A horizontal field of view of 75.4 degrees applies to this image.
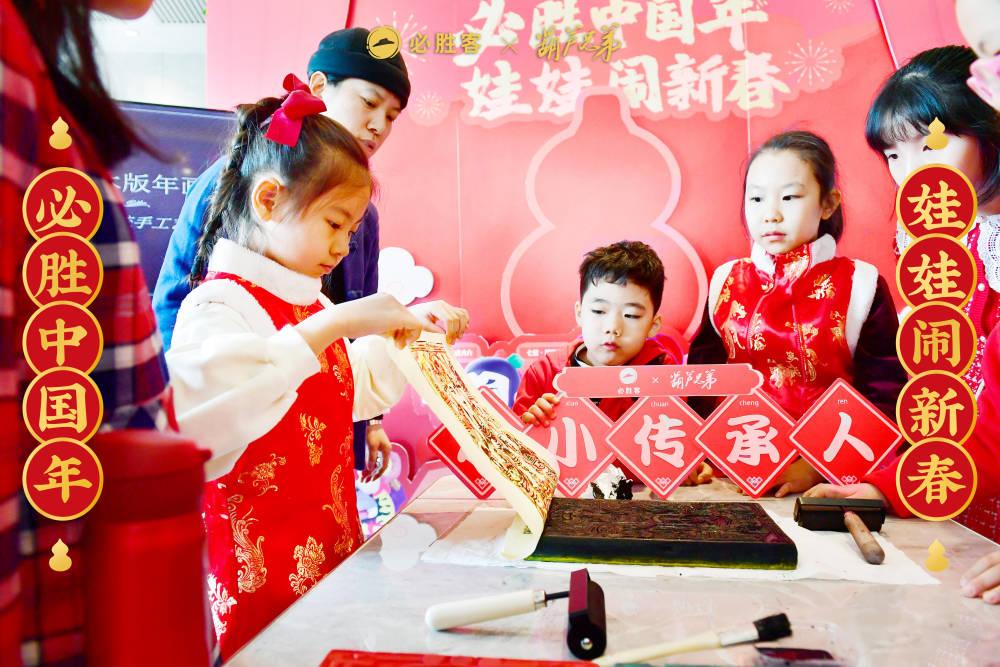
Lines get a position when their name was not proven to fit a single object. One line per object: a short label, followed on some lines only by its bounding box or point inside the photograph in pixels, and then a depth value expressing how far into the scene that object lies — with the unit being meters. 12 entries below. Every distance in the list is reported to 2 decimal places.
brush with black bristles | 0.62
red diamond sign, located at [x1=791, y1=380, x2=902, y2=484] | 1.25
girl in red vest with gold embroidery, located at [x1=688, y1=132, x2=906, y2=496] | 1.37
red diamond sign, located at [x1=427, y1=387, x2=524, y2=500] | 1.25
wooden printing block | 0.87
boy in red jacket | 1.43
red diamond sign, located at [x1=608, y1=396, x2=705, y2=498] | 1.31
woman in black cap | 1.07
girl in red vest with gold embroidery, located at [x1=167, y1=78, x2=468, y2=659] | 0.93
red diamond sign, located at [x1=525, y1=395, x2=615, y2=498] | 1.32
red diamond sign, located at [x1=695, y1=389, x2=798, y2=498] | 1.30
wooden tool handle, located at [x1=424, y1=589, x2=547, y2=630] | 0.70
